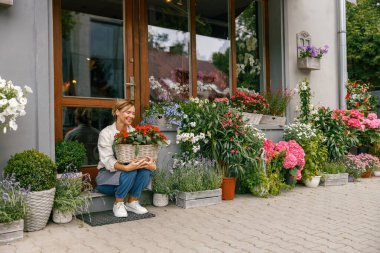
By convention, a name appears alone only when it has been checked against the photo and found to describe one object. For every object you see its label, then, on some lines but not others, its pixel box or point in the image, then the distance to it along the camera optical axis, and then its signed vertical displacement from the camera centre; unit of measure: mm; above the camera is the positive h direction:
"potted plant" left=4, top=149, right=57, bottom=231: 3432 -482
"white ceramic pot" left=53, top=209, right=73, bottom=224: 3748 -874
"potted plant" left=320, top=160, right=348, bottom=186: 6023 -793
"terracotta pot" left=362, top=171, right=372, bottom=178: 6809 -898
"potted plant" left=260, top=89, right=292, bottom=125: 6301 +288
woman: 3936 -473
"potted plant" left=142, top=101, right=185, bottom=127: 4969 +139
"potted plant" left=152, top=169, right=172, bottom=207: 4527 -744
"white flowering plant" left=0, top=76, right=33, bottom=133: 3273 +237
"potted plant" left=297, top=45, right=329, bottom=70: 7012 +1258
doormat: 3785 -935
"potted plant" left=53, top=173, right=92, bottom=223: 3715 -700
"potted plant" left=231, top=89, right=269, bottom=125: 6105 +355
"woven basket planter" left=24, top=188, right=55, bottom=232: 3434 -738
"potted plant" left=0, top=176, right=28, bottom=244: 3145 -688
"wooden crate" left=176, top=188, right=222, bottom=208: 4441 -858
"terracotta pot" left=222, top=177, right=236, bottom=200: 4918 -807
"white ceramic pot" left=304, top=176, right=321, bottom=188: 5855 -880
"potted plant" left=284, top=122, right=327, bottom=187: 5789 -361
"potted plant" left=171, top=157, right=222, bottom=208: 4480 -692
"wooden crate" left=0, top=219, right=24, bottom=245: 3141 -856
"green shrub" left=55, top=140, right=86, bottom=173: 4242 -316
